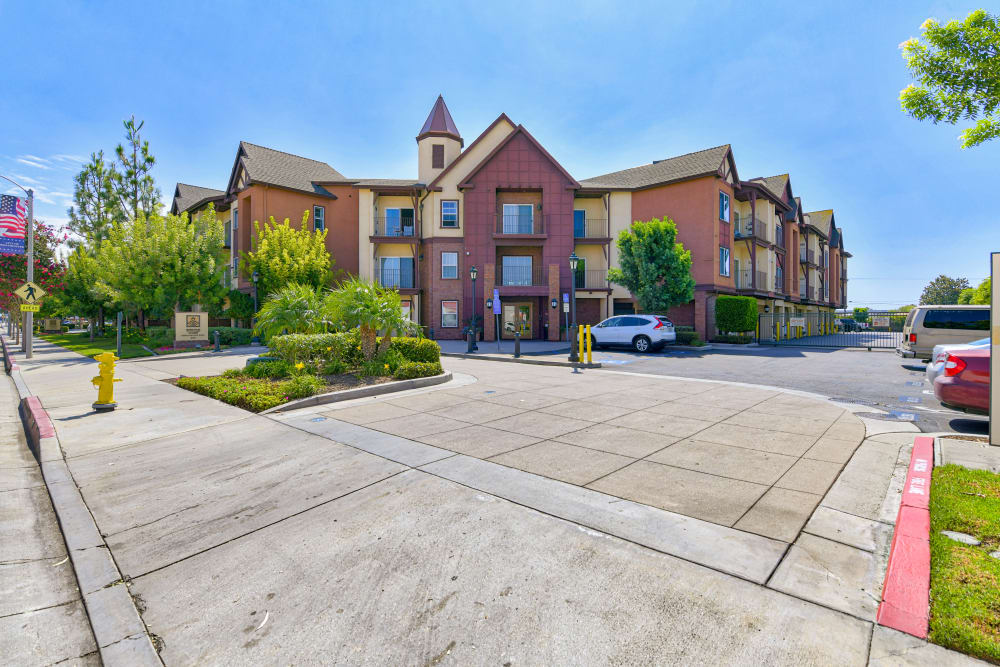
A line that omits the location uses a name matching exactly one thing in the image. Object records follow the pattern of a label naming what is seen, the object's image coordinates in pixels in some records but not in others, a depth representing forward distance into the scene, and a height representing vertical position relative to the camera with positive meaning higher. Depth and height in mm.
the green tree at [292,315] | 12250 +278
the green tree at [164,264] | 22828 +3021
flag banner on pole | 19422 +4130
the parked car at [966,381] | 6586 -798
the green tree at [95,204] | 35062 +9192
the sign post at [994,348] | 4984 -251
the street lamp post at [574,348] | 16359 -780
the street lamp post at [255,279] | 25286 +2470
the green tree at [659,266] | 24531 +3011
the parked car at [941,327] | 15516 -88
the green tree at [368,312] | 11453 +326
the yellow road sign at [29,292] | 19047 +1372
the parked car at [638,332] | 20984 -304
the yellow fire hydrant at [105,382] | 8336 -964
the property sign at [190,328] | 23078 -91
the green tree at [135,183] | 33688 +10233
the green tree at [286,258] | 25828 +3732
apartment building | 28438 +6543
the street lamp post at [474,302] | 20597 +1377
